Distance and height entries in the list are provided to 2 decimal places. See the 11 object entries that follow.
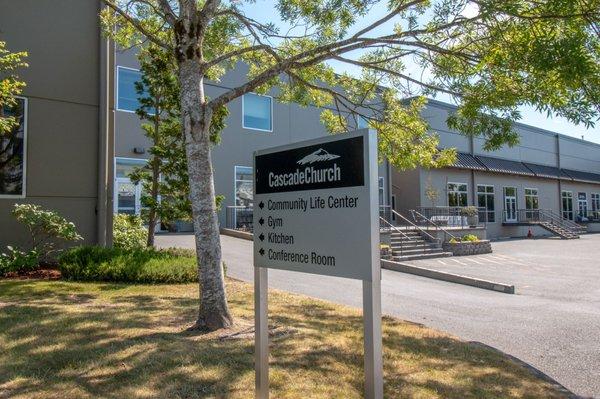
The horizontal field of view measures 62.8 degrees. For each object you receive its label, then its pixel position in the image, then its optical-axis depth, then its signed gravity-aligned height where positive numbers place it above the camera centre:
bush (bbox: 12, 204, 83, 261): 10.06 -0.08
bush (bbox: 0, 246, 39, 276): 9.58 -0.72
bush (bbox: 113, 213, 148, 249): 13.20 -0.23
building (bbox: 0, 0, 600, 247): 10.92 +2.78
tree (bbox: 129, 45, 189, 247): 12.76 +2.10
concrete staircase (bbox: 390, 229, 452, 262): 18.52 -1.03
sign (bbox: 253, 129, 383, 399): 3.32 +0.02
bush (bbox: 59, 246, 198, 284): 9.57 -0.86
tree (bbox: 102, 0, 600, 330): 5.23 +2.14
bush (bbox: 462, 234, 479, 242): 21.60 -0.75
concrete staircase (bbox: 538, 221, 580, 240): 32.22 -0.71
